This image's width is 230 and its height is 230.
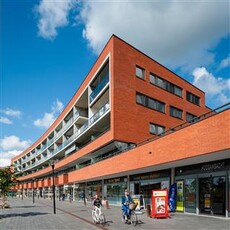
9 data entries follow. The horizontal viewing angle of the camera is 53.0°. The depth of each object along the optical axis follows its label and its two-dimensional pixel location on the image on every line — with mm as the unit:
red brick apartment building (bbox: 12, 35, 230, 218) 12484
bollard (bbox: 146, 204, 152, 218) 13533
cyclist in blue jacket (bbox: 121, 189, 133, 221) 11516
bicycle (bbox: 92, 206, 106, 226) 11363
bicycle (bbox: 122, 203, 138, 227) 11069
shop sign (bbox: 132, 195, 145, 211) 15935
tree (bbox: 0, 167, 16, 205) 18100
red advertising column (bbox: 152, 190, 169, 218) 12985
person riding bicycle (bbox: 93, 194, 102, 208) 12081
